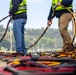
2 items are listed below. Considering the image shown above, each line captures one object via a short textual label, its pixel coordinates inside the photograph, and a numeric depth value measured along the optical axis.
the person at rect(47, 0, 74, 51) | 8.30
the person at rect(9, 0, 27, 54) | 8.38
